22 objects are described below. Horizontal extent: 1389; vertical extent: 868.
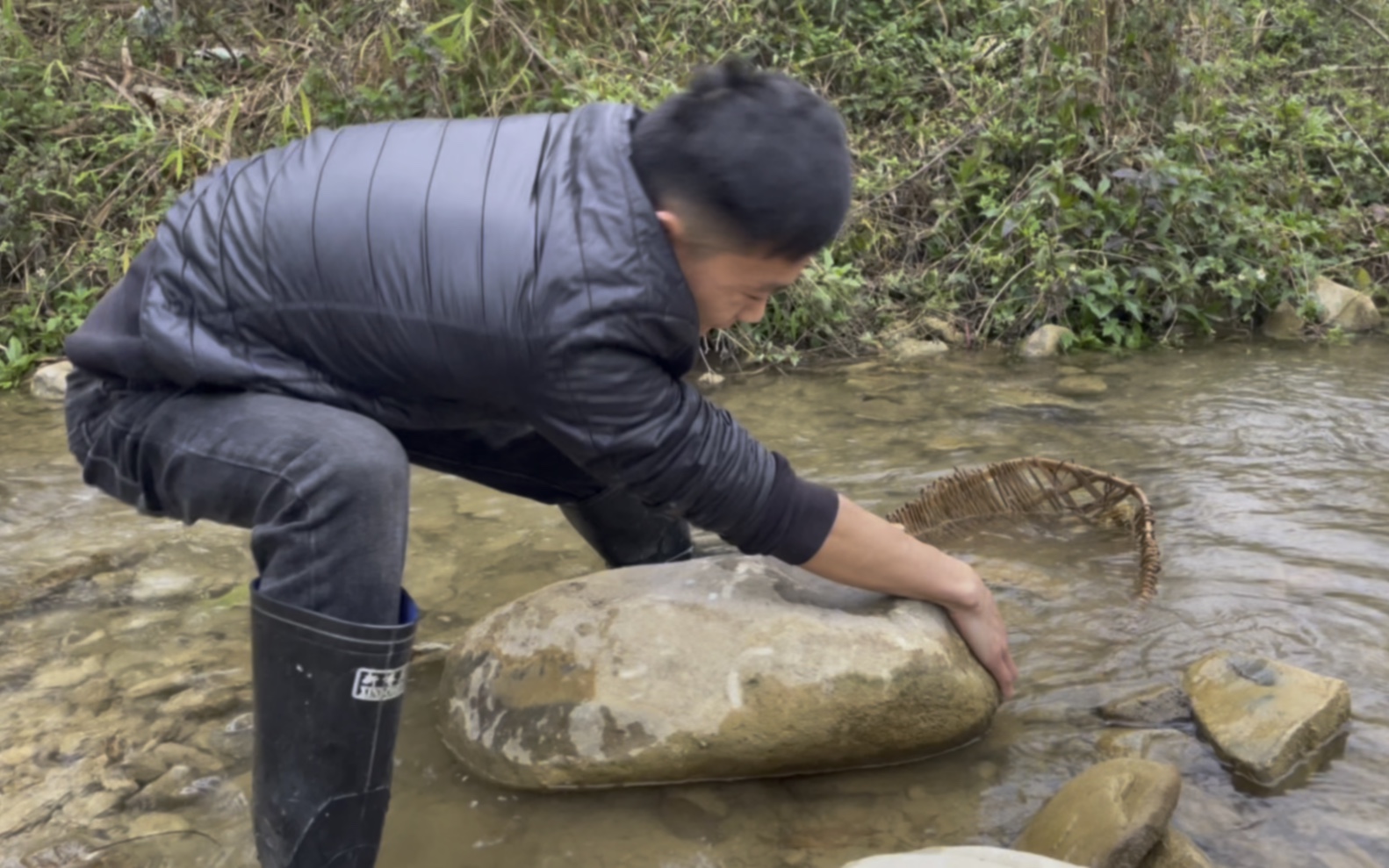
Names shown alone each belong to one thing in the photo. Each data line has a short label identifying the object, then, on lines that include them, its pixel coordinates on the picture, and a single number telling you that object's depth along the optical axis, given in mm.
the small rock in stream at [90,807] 2150
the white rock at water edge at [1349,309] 5367
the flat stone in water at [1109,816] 1871
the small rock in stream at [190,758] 2312
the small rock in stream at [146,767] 2271
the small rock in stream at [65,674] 2609
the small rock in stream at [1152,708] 2350
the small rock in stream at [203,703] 2494
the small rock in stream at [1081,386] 4637
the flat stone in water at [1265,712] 2145
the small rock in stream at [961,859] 1697
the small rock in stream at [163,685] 2570
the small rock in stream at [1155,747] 2232
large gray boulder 2215
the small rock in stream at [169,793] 2195
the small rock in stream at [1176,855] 1907
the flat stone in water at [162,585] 3070
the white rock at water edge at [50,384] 5070
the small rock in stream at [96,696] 2518
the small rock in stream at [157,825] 2117
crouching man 1724
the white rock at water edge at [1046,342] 5188
